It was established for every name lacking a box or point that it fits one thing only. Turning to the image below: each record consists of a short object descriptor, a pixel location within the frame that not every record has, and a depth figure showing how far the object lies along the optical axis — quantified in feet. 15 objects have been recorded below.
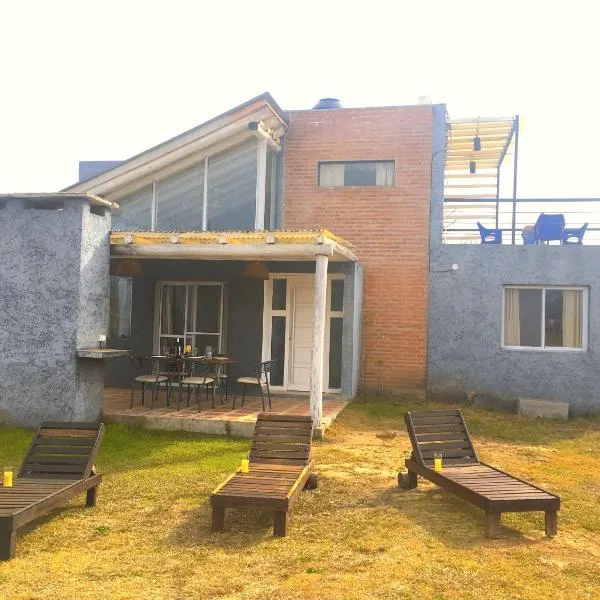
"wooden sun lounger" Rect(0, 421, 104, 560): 17.47
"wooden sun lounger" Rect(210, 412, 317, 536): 17.21
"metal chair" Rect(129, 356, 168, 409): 33.14
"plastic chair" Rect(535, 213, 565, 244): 41.60
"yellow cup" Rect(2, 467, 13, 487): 18.23
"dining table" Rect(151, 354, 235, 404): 33.49
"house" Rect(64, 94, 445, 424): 40.34
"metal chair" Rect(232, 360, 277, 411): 33.09
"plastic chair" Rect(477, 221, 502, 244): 43.09
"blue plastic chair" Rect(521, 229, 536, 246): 44.01
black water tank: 47.50
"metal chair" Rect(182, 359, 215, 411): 33.74
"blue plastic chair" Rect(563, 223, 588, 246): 41.37
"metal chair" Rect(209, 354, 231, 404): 38.50
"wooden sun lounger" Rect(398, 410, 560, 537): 17.16
